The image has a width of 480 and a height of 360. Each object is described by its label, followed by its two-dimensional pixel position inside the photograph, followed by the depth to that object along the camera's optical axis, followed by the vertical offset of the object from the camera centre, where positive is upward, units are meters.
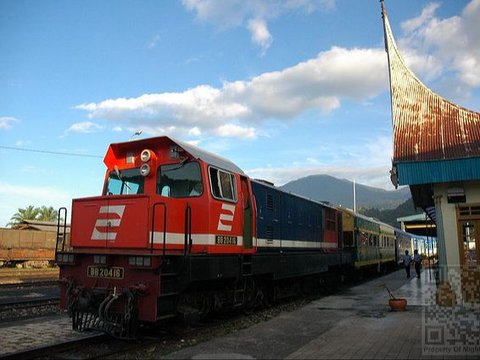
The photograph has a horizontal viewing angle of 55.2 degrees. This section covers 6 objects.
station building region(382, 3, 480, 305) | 11.73 +1.90
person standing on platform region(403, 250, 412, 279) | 25.05 -0.78
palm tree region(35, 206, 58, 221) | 64.69 +4.95
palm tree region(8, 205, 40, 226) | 61.88 +4.79
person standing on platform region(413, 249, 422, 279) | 24.89 -0.68
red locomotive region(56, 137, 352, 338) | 7.69 +0.14
